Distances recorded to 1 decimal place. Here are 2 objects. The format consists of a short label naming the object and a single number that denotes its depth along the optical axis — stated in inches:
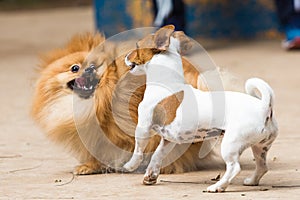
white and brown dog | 284.4
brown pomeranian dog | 321.4
